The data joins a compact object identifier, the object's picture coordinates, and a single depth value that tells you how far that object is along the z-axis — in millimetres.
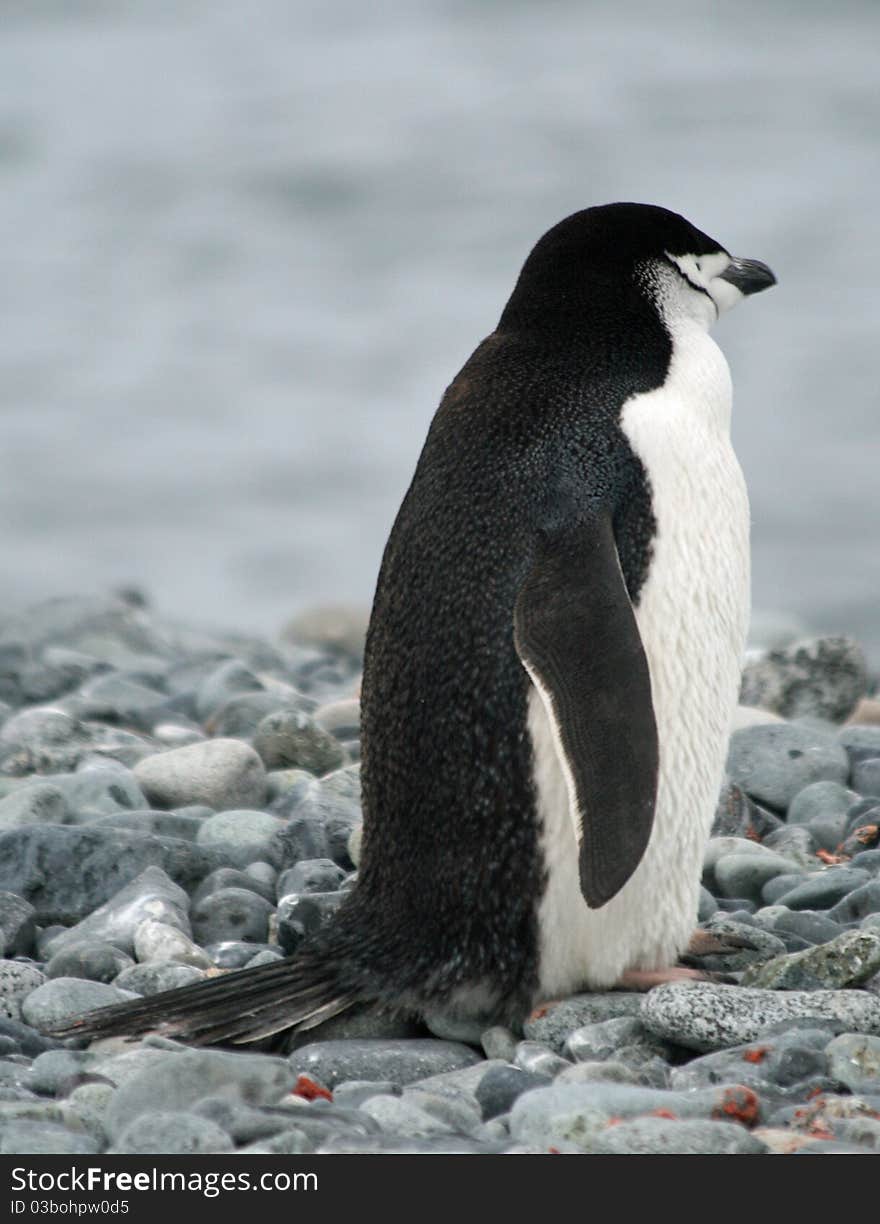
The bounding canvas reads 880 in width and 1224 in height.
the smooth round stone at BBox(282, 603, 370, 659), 20891
